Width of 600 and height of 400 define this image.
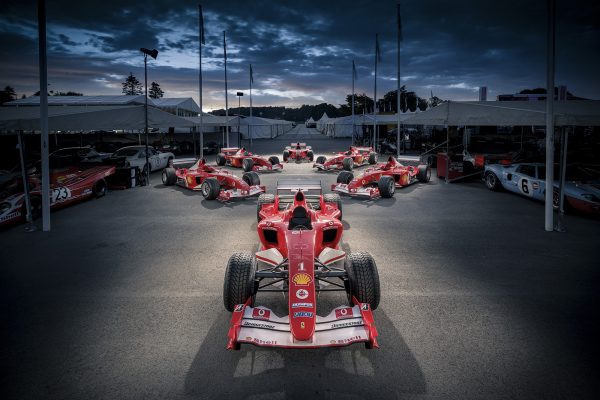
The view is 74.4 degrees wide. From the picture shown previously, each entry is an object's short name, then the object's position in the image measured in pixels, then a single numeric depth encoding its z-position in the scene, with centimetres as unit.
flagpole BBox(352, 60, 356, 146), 3587
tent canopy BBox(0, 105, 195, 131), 1003
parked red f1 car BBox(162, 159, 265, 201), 1278
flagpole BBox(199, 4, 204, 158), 2170
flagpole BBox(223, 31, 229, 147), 2769
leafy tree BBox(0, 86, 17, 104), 6500
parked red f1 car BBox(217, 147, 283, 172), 2027
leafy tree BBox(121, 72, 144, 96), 11966
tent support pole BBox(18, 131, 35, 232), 984
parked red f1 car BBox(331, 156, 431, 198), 1295
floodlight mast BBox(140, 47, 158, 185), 1568
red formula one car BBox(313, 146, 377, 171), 2047
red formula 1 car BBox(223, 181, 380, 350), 385
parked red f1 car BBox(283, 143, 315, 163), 2573
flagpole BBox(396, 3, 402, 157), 2183
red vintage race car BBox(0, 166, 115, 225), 996
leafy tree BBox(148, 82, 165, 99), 11743
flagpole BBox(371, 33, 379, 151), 2744
